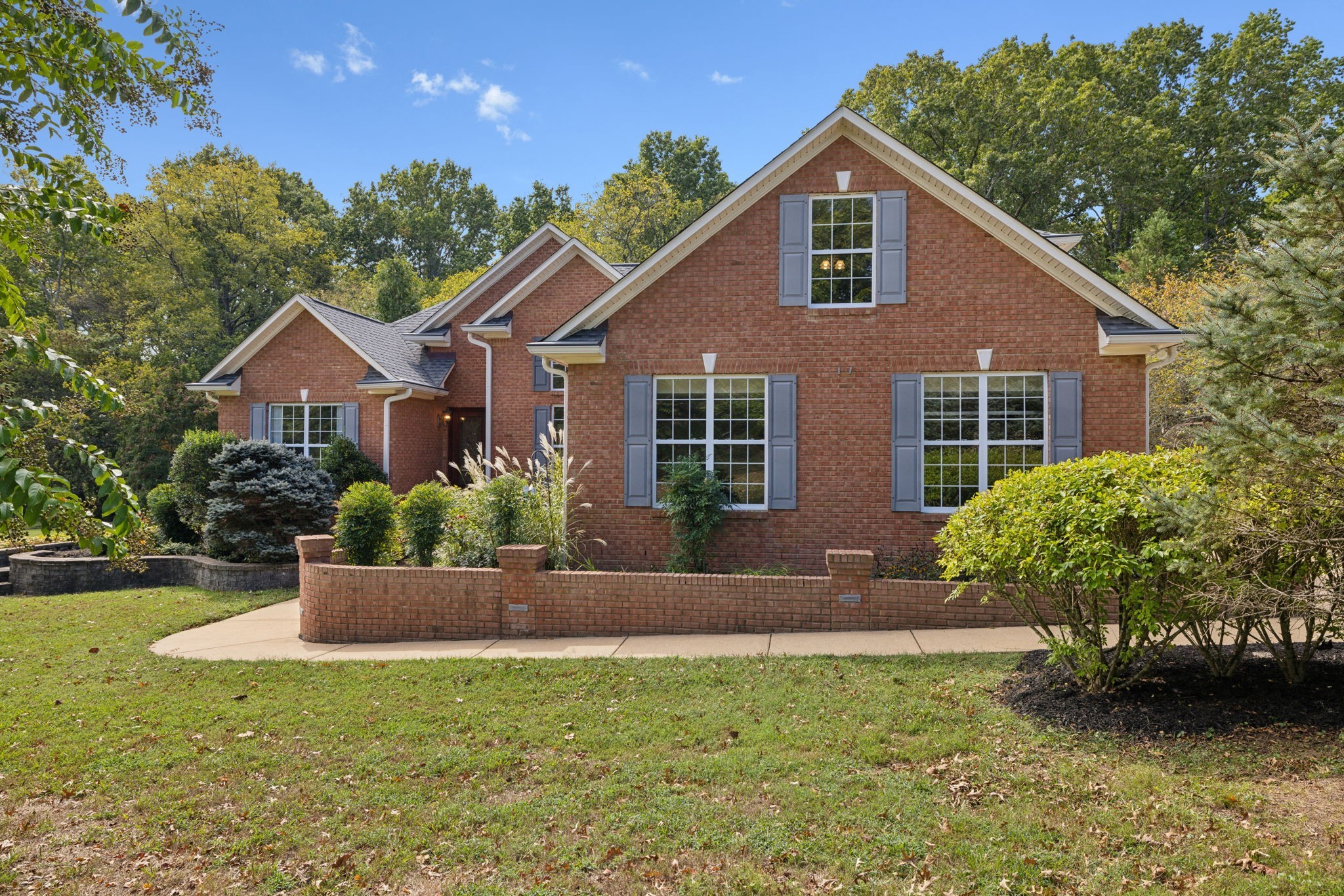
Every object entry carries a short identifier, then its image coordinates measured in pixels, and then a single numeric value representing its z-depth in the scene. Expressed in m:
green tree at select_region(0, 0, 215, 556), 2.59
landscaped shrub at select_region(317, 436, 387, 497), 16.92
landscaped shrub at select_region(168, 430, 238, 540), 15.46
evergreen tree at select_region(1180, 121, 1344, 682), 4.57
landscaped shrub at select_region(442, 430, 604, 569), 10.43
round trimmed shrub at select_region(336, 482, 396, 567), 11.41
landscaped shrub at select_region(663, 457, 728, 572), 11.27
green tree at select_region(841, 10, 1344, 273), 32.31
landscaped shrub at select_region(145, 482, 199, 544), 15.64
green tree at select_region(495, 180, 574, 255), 51.56
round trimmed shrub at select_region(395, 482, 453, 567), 11.10
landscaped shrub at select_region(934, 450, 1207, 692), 5.64
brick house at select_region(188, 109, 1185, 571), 11.09
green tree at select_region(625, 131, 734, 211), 52.44
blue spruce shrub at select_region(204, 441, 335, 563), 13.50
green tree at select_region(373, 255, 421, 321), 26.41
